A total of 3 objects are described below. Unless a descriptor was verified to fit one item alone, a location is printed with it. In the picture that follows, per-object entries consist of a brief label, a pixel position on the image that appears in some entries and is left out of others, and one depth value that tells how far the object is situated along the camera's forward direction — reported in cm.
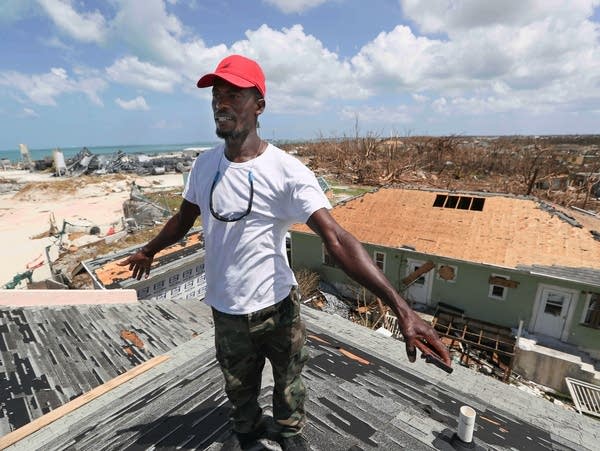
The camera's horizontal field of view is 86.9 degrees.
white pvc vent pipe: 274
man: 172
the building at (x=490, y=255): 1101
